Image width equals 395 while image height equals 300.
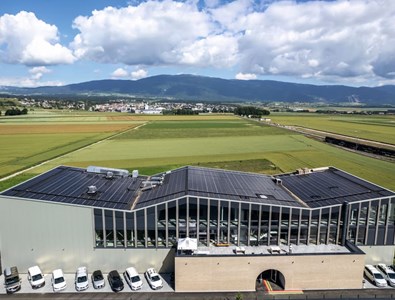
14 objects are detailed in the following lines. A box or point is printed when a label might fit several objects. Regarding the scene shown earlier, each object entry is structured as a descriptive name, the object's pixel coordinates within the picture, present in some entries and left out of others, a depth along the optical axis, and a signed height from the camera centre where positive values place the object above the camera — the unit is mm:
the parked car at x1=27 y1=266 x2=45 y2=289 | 25484 -15385
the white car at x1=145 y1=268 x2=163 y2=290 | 25719 -15512
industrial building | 26016 -12519
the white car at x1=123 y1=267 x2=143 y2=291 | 25462 -15476
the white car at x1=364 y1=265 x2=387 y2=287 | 26406 -15584
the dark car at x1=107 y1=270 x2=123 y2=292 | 25250 -15486
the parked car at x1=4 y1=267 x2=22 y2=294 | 24822 -15264
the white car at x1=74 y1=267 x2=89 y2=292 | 25266 -15413
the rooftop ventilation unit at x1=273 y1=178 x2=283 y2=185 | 37812 -10008
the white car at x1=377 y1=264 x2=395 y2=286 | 26641 -15631
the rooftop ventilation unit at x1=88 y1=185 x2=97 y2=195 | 30281 -9059
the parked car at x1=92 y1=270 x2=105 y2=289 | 25625 -15490
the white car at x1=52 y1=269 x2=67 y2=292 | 25172 -15472
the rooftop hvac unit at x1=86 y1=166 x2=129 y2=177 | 38275 -9006
